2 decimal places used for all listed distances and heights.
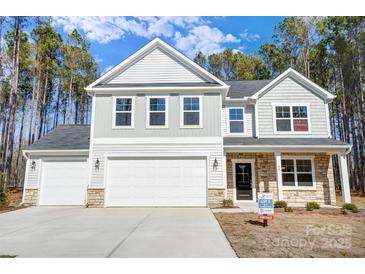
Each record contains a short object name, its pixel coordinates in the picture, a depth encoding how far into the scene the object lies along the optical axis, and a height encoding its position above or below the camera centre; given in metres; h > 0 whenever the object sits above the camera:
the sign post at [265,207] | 7.57 -0.79
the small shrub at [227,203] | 11.57 -1.04
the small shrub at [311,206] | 11.02 -1.10
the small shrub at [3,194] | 12.38 -0.78
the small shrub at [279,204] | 11.41 -1.05
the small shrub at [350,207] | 10.66 -1.10
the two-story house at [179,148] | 12.16 +1.42
